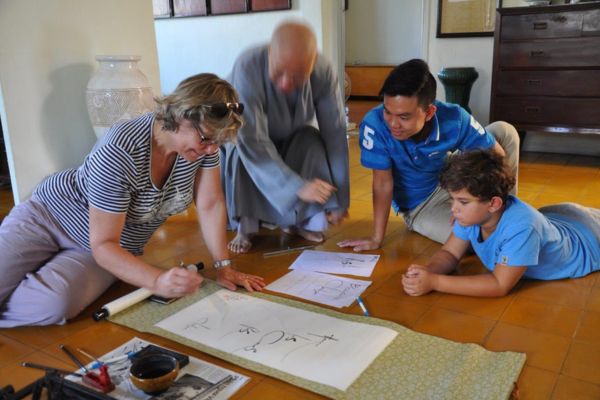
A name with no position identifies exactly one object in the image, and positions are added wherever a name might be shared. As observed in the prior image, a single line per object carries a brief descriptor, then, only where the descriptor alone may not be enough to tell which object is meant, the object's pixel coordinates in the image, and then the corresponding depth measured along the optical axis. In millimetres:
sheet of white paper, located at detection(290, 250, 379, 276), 1948
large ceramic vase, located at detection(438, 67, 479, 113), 3981
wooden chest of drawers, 3318
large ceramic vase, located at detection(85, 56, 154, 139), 2408
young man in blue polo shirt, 1829
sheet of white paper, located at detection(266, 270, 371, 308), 1705
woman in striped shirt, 1379
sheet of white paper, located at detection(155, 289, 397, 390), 1306
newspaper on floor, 1203
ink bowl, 1168
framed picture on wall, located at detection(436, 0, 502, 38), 4000
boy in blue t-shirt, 1604
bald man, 1893
